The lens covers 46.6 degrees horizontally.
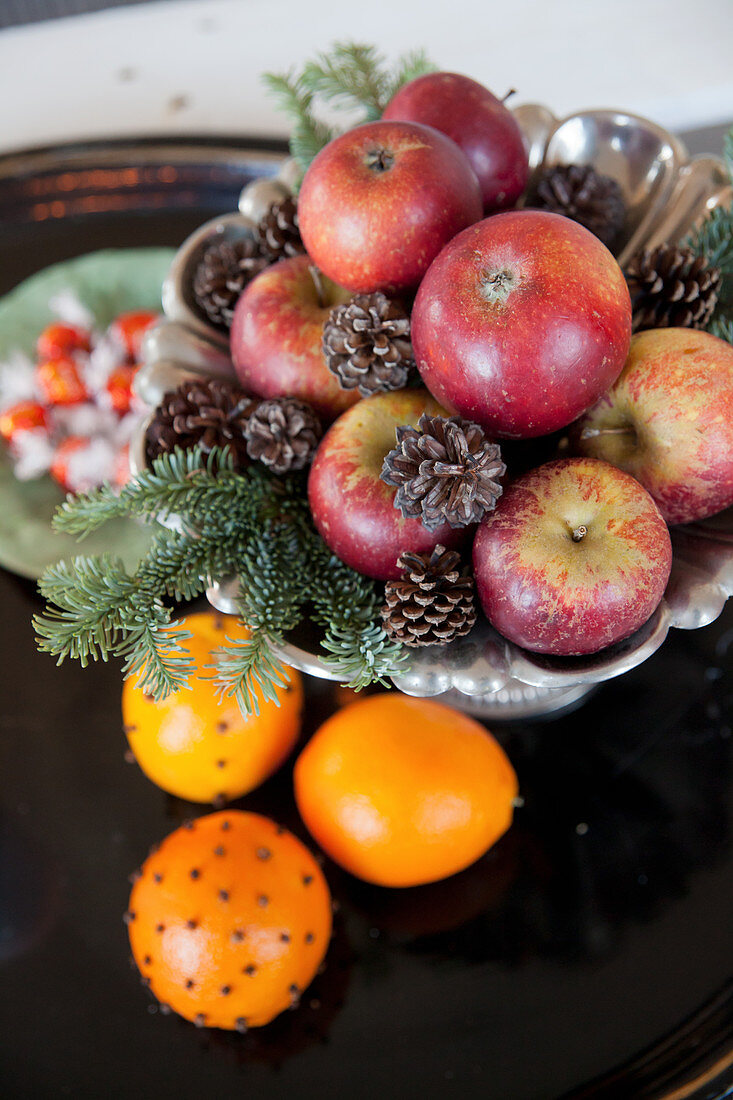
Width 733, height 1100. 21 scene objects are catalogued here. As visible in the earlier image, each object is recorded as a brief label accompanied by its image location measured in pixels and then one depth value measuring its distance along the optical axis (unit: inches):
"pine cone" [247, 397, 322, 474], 17.5
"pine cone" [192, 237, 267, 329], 21.1
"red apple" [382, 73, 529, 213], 19.4
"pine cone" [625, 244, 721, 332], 18.4
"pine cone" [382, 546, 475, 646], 15.1
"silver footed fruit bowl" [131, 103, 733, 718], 15.5
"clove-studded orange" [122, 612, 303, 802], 19.1
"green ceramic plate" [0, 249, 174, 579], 31.0
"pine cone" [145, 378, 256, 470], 18.4
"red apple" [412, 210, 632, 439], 15.0
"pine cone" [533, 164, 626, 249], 20.8
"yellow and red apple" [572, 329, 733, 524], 16.2
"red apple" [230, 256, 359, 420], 18.3
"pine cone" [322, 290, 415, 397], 16.3
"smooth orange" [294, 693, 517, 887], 18.1
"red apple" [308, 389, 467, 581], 16.2
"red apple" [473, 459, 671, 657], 14.9
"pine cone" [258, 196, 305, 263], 21.0
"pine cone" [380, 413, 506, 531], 14.7
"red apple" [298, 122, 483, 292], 16.5
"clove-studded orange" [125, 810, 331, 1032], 16.8
